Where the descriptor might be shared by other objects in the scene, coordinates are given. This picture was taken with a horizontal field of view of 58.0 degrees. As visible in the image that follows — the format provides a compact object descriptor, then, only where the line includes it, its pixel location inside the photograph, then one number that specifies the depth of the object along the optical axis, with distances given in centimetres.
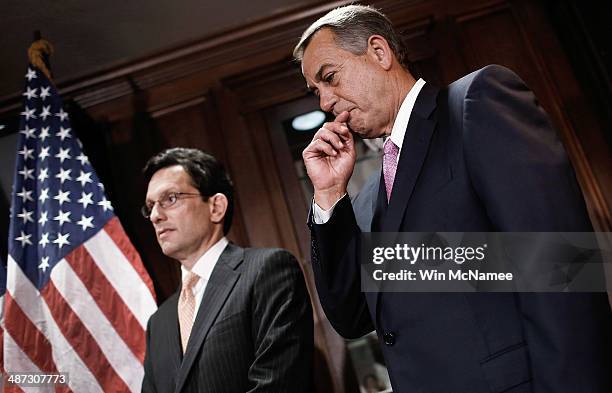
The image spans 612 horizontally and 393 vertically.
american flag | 245
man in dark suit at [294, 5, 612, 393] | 115
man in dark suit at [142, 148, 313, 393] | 192
